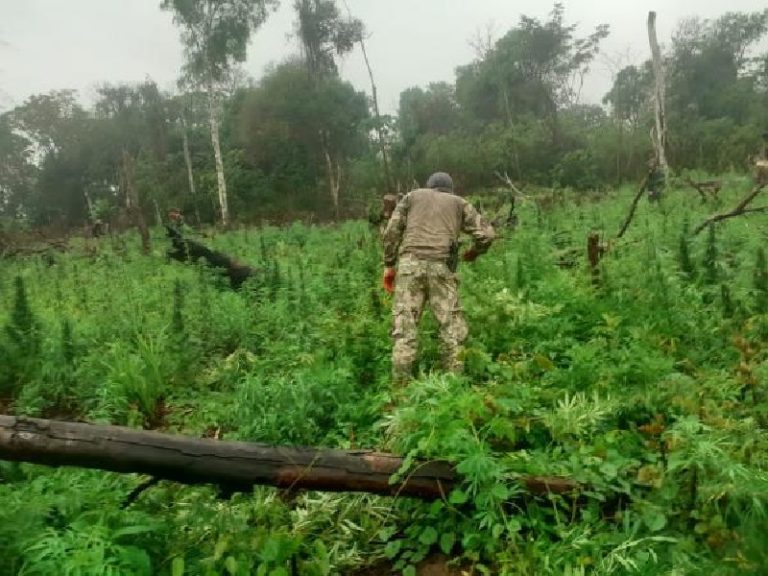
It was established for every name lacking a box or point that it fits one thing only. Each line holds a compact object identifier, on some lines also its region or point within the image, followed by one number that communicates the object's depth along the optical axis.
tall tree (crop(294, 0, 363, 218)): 31.73
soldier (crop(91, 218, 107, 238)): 19.95
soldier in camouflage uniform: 5.60
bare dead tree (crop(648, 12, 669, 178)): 19.38
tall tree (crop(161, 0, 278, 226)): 25.94
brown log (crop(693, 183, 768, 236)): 7.44
